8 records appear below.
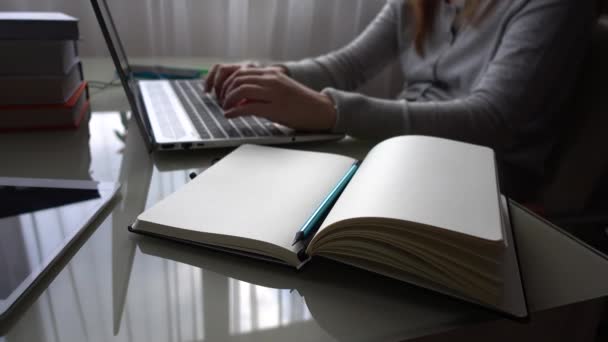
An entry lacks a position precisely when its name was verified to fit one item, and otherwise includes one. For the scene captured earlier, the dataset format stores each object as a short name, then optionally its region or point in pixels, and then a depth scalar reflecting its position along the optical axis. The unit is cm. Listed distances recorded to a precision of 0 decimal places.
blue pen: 37
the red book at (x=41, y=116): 66
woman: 67
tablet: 34
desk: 31
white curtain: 138
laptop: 59
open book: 32
